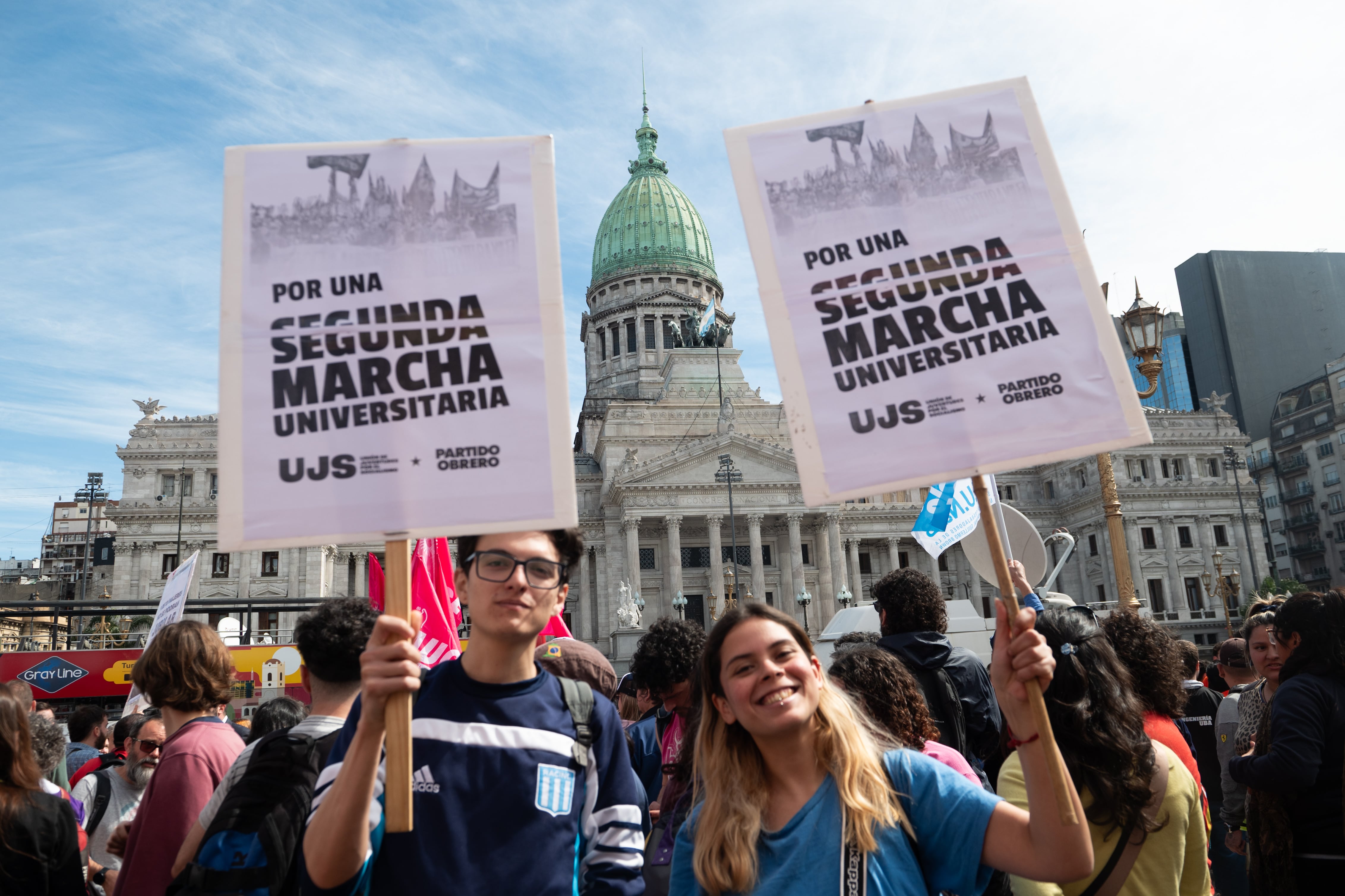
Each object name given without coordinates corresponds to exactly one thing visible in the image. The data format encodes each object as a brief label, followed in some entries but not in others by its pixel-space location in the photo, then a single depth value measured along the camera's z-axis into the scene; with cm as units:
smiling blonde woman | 276
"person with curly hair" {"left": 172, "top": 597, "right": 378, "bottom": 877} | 395
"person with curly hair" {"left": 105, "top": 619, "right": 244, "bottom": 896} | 392
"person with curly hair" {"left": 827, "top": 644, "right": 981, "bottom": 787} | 411
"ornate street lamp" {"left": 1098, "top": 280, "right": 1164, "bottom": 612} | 1139
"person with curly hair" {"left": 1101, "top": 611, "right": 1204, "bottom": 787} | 442
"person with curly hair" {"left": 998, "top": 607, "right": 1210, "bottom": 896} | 348
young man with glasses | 271
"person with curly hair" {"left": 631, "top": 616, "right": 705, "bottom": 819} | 558
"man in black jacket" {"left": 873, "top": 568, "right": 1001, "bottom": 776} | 570
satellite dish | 857
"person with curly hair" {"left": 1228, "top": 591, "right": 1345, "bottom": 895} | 450
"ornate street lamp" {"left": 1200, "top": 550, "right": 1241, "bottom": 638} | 5125
